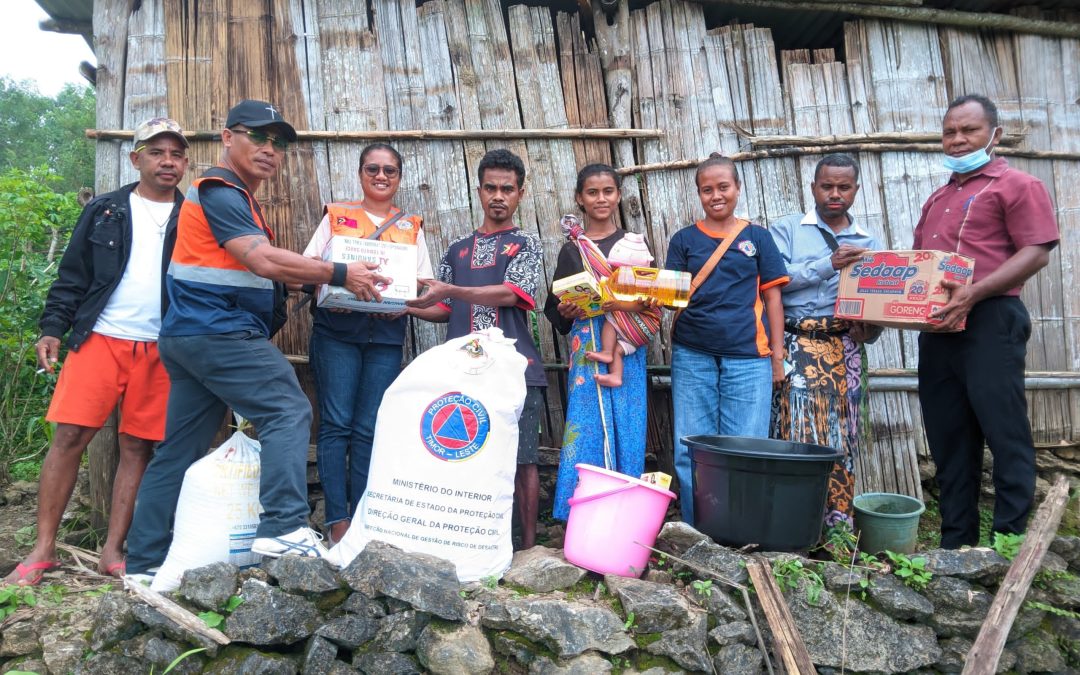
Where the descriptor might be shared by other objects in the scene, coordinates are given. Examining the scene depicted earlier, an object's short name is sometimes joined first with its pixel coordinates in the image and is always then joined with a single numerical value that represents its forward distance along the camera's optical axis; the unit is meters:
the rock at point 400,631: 2.47
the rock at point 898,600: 2.75
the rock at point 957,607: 2.77
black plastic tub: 2.75
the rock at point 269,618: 2.44
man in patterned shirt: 3.28
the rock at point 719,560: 2.72
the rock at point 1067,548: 2.95
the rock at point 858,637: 2.68
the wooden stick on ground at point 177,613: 2.44
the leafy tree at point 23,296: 4.18
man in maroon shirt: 2.96
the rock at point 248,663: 2.39
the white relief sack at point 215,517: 2.77
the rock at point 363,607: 2.51
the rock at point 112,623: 2.51
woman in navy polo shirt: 3.32
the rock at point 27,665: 2.59
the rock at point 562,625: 2.48
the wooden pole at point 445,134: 3.91
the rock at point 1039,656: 2.80
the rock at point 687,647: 2.53
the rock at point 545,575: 2.78
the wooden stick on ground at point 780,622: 2.54
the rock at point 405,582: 2.48
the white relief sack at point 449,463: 2.74
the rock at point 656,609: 2.58
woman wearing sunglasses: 3.29
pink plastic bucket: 2.85
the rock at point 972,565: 2.80
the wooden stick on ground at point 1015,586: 2.61
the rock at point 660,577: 2.84
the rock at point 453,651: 2.41
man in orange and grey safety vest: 2.72
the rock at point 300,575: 2.51
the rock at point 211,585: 2.51
